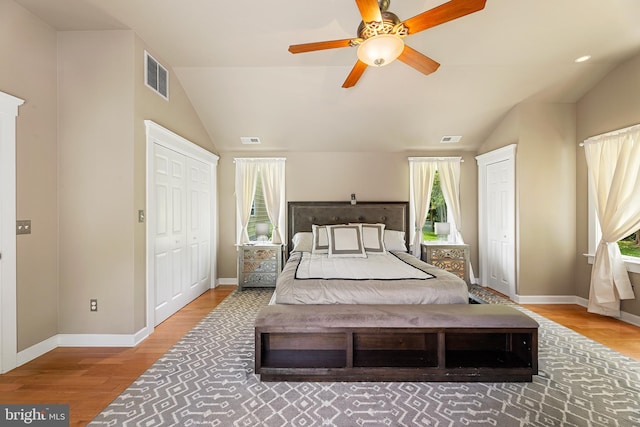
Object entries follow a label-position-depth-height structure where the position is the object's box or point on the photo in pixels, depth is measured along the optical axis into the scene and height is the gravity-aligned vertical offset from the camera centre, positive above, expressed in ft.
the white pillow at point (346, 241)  13.37 -1.39
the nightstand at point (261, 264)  15.69 -2.82
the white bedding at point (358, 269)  9.45 -2.06
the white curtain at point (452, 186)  16.83 +1.48
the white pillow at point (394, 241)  15.06 -1.54
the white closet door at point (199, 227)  13.83 -0.76
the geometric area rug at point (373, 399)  5.94 -4.24
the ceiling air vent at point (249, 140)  16.01 +4.01
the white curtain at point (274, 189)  16.92 +1.33
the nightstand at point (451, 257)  15.66 -2.47
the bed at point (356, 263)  8.33 -2.05
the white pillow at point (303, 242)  15.12 -1.59
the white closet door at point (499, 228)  14.30 -0.87
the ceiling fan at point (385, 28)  5.69 +3.95
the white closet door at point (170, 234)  11.05 -0.90
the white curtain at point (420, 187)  16.85 +1.42
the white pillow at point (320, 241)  14.42 -1.47
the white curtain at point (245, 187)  16.93 +1.44
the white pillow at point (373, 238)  14.15 -1.31
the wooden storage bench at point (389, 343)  7.20 -3.55
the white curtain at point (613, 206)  10.76 +0.19
